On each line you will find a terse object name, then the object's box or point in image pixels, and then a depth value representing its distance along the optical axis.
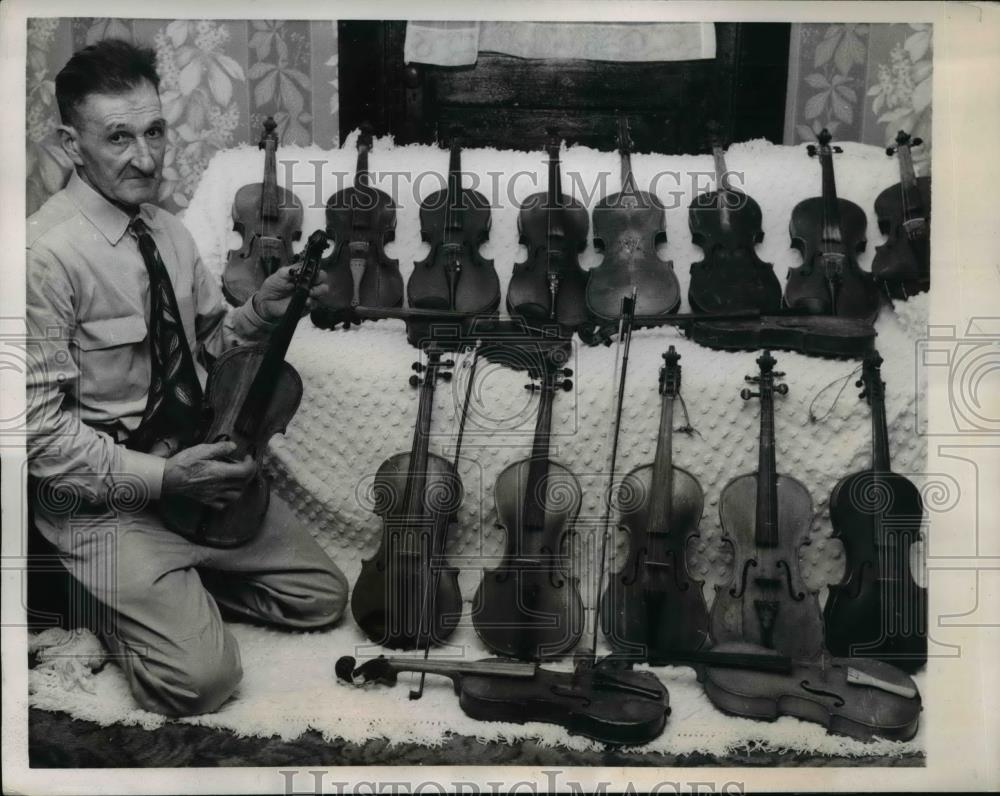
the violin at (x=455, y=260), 3.14
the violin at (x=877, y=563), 3.09
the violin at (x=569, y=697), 3.03
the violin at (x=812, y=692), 3.05
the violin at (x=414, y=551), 3.09
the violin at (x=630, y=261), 3.12
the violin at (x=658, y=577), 3.04
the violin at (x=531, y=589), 3.07
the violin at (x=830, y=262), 3.16
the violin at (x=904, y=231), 3.20
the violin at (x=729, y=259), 3.14
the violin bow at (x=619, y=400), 3.09
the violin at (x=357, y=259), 3.14
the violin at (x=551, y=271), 3.15
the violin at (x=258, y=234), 3.16
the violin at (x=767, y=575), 3.03
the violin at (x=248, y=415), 3.09
